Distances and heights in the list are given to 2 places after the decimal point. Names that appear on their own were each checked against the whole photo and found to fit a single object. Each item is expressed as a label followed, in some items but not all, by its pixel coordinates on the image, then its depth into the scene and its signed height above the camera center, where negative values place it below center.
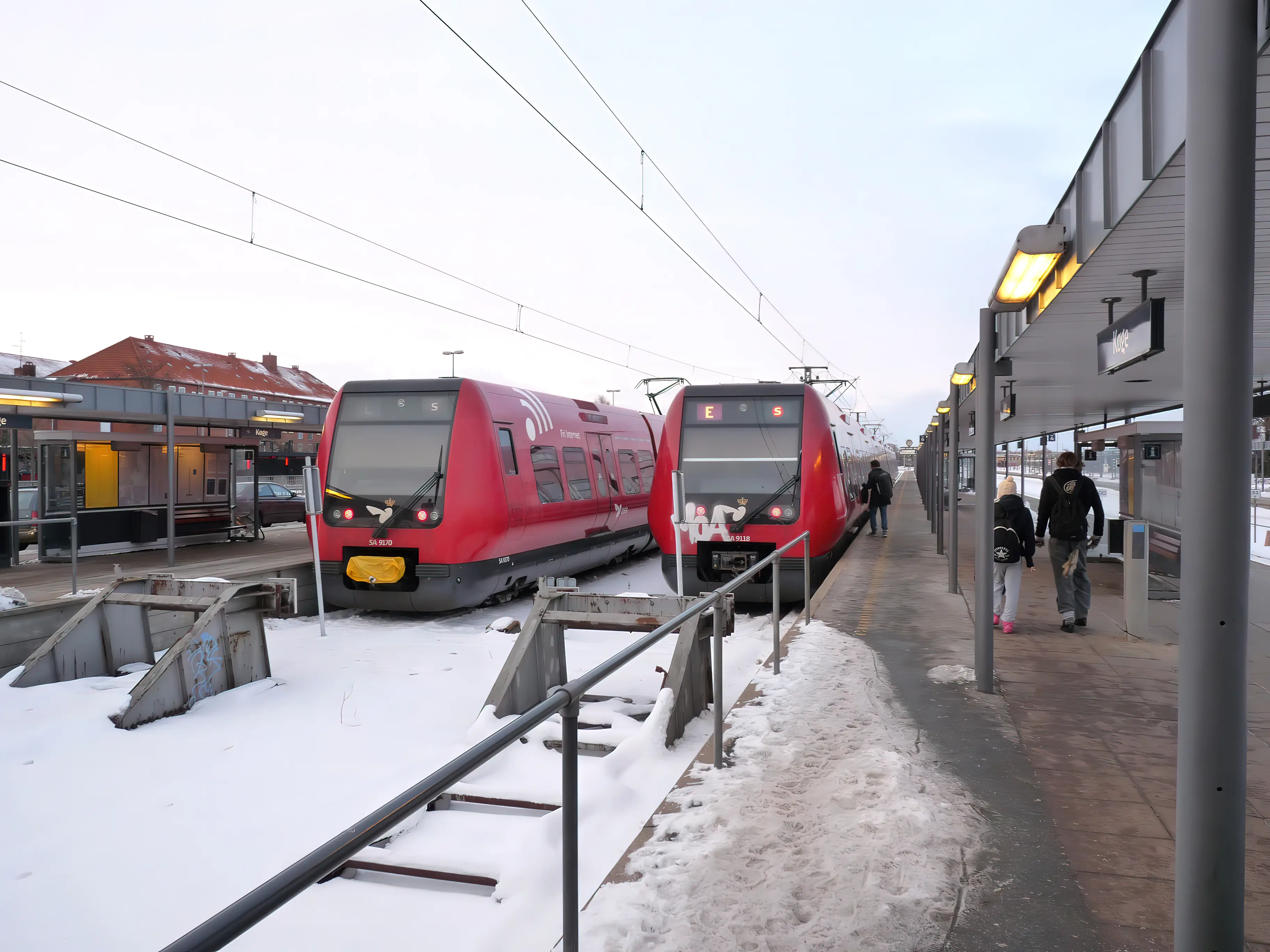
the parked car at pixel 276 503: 22.48 -0.93
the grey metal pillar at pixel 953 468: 10.32 +0.07
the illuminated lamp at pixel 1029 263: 4.80 +1.21
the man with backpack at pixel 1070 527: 7.56 -0.47
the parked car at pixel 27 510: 17.30 -0.87
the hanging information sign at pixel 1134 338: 4.02 +0.69
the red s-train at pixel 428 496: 9.84 -0.31
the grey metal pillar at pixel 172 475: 13.20 -0.11
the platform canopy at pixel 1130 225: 3.42 +1.24
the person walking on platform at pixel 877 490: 19.08 -0.39
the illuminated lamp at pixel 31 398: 11.88 +0.97
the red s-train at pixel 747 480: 10.21 -0.10
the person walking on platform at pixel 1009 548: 7.55 -0.66
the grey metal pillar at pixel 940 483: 15.04 -0.20
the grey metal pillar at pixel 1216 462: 2.21 +0.04
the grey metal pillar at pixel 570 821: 2.38 -1.00
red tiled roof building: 51.75 +6.24
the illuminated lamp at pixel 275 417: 16.14 +0.97
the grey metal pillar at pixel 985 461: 5.84 +0.09
